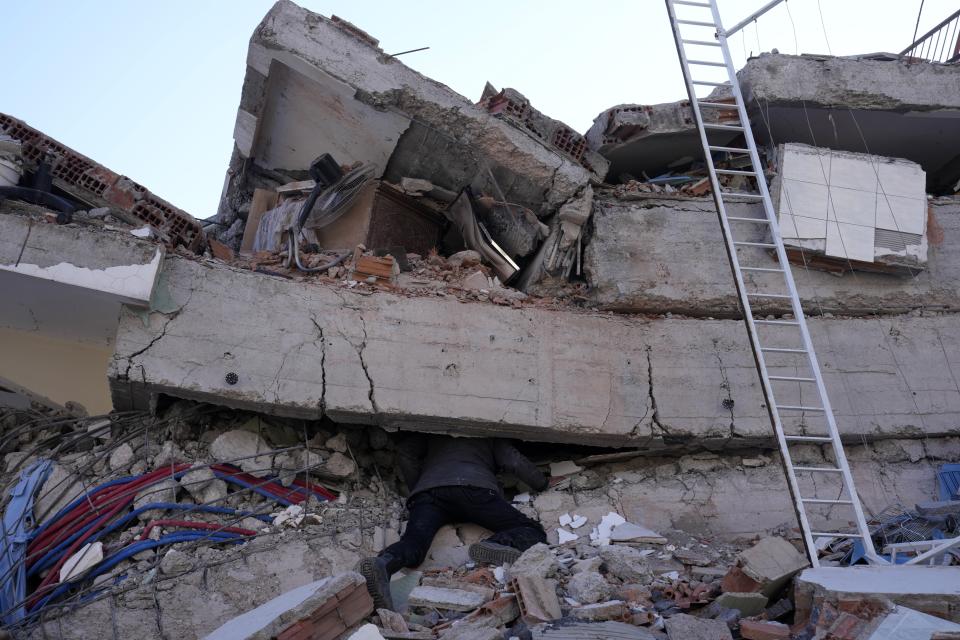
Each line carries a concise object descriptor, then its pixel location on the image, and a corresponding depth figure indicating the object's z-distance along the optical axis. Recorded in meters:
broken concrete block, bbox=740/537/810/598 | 4.34
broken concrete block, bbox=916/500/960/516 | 5.53
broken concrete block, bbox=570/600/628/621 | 4.10
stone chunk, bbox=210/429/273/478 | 6.22
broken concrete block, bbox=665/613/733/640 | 3.82
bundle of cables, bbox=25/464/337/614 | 5.51
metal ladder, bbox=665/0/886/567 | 5.53
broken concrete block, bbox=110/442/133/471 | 6.21
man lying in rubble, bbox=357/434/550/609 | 5.45
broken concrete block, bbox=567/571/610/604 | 4.45
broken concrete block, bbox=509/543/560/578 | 4.61
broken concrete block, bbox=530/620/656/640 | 3.80
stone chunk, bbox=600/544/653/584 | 4.82
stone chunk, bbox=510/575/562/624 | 4.12
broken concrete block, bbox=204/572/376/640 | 3.81
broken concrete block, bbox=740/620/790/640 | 3.84
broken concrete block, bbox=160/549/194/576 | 5.36
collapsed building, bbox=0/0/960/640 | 5.59
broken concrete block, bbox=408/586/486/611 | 4.48
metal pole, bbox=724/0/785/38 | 6.74
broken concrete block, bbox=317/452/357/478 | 6.39
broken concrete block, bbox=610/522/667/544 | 5.85
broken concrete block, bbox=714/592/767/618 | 4.24
